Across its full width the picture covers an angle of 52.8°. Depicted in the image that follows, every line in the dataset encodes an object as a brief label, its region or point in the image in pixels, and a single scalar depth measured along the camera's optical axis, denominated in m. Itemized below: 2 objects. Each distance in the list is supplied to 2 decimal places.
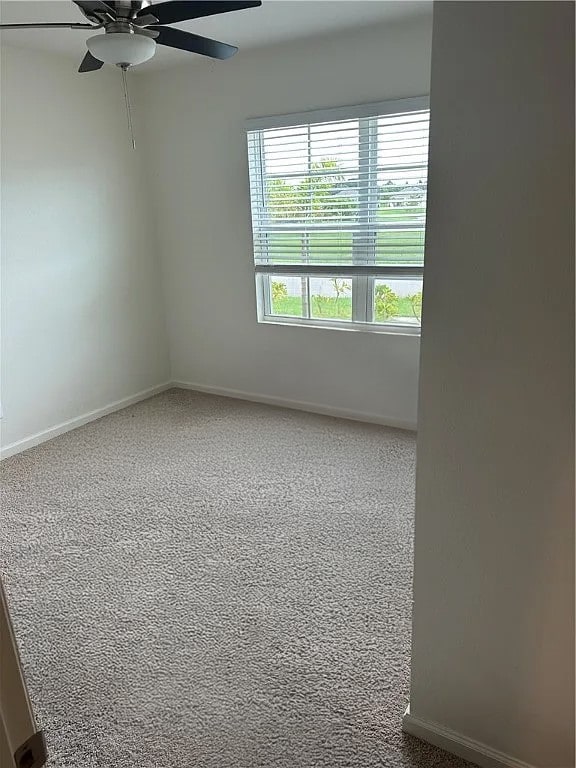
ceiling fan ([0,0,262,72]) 1.74
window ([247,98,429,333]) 3.41
